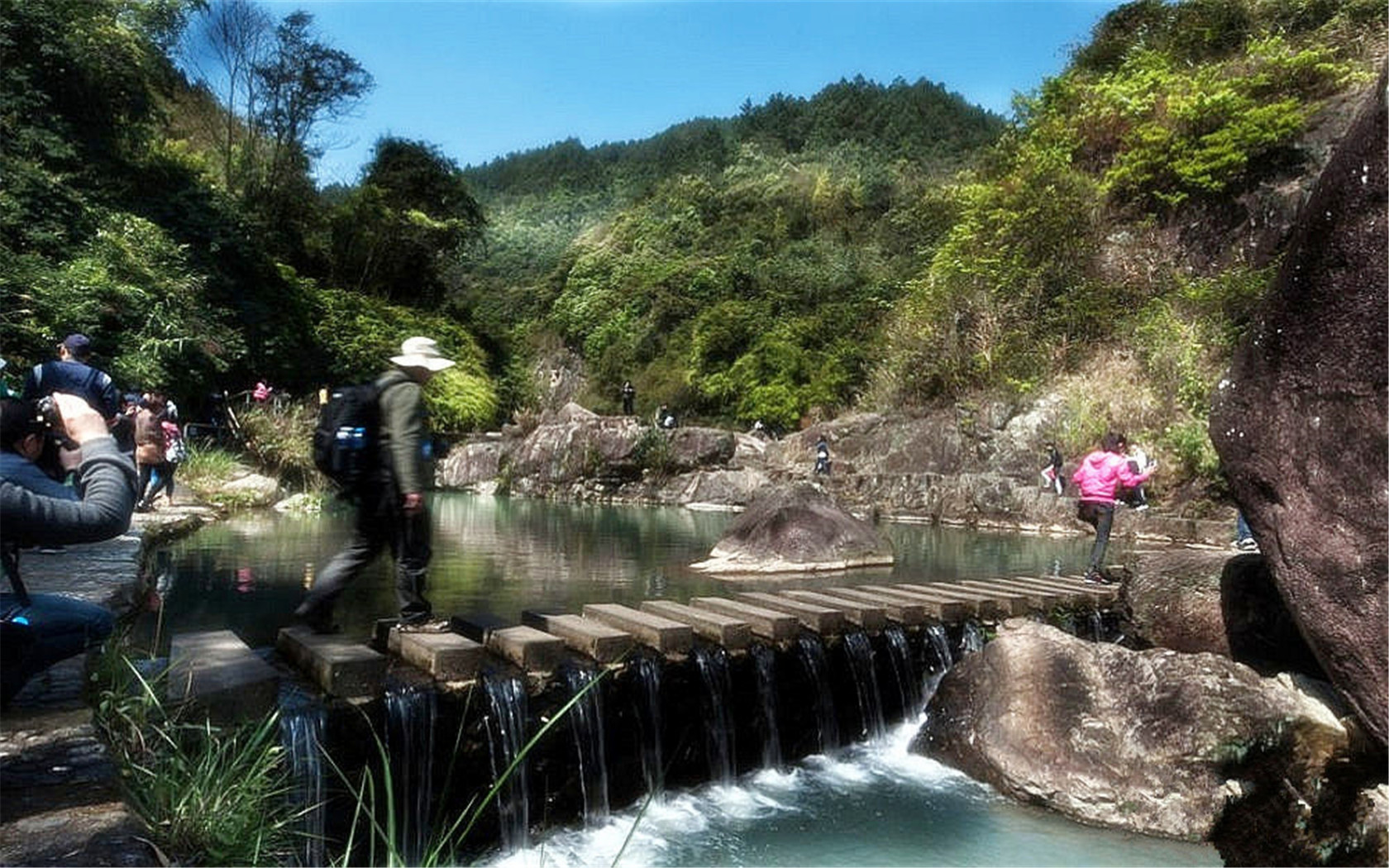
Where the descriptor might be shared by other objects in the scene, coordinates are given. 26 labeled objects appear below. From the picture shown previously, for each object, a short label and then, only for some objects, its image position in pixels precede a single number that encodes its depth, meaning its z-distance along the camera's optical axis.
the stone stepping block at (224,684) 3.99
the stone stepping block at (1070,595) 8.18
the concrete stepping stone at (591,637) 5.42
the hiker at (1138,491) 15.37
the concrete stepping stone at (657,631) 5.72
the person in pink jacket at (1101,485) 8.98
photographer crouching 2.83
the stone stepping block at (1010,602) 7.71
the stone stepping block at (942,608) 7.28
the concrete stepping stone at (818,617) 6.59
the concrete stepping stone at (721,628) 6.02
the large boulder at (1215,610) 5.91
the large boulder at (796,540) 11.84
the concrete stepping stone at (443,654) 4.82
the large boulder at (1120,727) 5.00
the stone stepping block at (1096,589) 8.40
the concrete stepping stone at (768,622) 6.28
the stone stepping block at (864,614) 6.87
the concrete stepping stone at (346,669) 4.52
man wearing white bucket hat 4.76
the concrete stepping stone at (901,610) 7.08
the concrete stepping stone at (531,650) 5.12
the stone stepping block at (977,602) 7.56
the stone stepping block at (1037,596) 7.96
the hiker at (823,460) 24.84
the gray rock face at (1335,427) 3.90
